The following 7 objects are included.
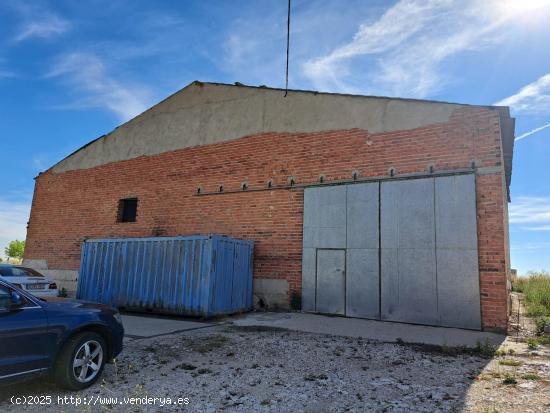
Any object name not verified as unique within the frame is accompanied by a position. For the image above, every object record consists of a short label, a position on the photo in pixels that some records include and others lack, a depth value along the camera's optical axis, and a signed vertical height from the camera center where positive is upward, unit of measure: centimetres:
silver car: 983 -52
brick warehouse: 923 +228
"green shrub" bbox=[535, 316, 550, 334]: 850 -96
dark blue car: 388 -85
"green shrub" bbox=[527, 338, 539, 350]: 705 -117
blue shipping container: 998 -25
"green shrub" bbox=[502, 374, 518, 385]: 496 -129
